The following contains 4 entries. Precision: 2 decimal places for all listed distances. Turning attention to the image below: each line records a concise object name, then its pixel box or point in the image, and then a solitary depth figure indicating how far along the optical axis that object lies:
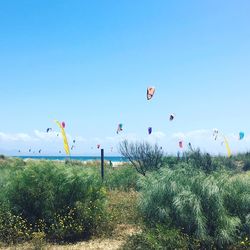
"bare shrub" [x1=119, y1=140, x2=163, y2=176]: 16.11
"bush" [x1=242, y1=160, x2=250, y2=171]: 25.67
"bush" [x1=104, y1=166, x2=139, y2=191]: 12.86
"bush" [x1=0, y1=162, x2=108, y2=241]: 7.62
